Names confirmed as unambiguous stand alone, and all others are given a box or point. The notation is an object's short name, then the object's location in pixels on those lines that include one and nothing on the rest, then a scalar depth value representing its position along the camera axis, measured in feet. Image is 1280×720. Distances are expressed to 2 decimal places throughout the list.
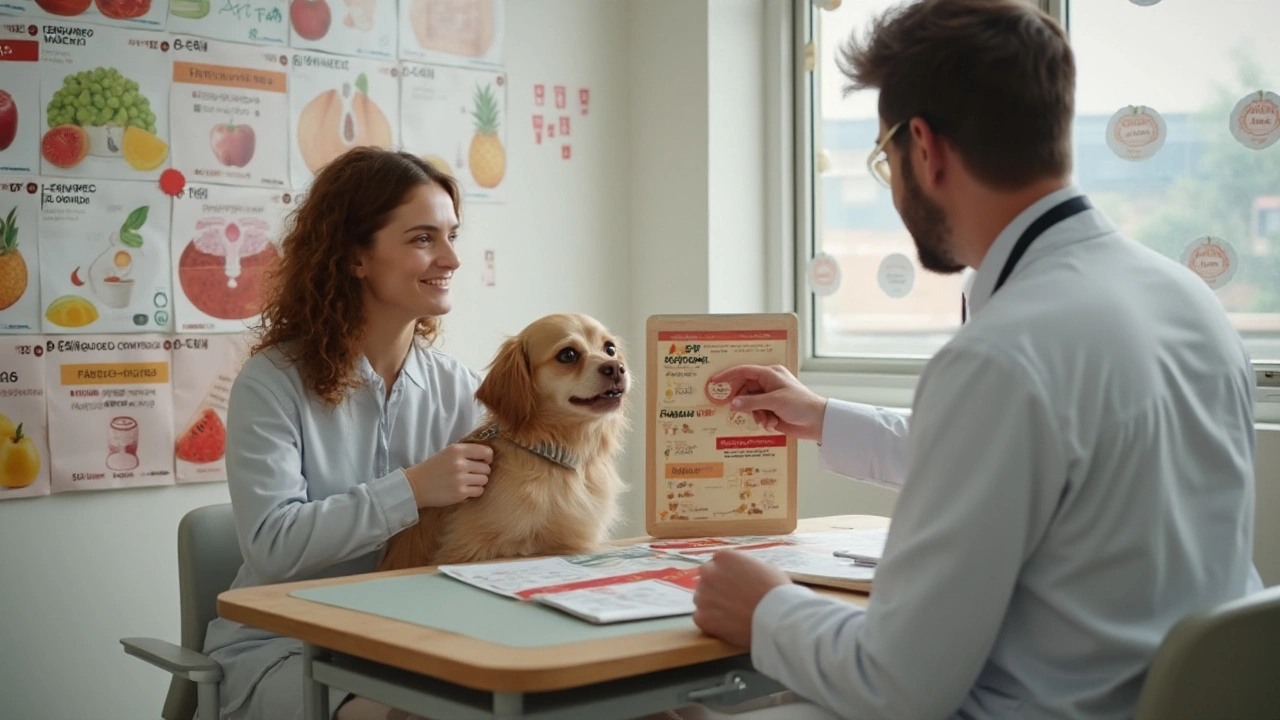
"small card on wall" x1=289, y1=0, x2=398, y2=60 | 9.55
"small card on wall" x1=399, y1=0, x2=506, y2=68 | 10.16
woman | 6.05
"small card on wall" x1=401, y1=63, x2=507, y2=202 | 10.19
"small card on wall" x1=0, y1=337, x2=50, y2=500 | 8.22
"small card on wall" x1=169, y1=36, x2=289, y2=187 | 8.96
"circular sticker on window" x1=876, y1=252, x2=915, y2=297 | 10.66
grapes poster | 8.41
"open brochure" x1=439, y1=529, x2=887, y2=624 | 4.72
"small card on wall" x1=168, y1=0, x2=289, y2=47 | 8.91
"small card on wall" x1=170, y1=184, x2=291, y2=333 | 9.00
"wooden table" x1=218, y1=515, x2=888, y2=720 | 3.91
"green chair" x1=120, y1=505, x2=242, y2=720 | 6.74
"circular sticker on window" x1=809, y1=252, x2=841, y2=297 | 11.13
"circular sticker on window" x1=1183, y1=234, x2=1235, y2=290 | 8.22
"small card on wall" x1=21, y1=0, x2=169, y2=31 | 8.35
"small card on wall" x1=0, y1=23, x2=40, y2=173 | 8.24
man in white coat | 3.57
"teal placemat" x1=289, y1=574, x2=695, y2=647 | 4.31
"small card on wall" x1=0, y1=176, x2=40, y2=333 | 8.25
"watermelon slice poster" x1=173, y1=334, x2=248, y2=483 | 8.98
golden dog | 6.12
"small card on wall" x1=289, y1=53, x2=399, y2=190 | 9.55
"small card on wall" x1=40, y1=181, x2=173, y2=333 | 8.45
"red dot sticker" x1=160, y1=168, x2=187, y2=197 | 8.89
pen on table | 5.68
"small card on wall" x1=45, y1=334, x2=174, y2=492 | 8.45
